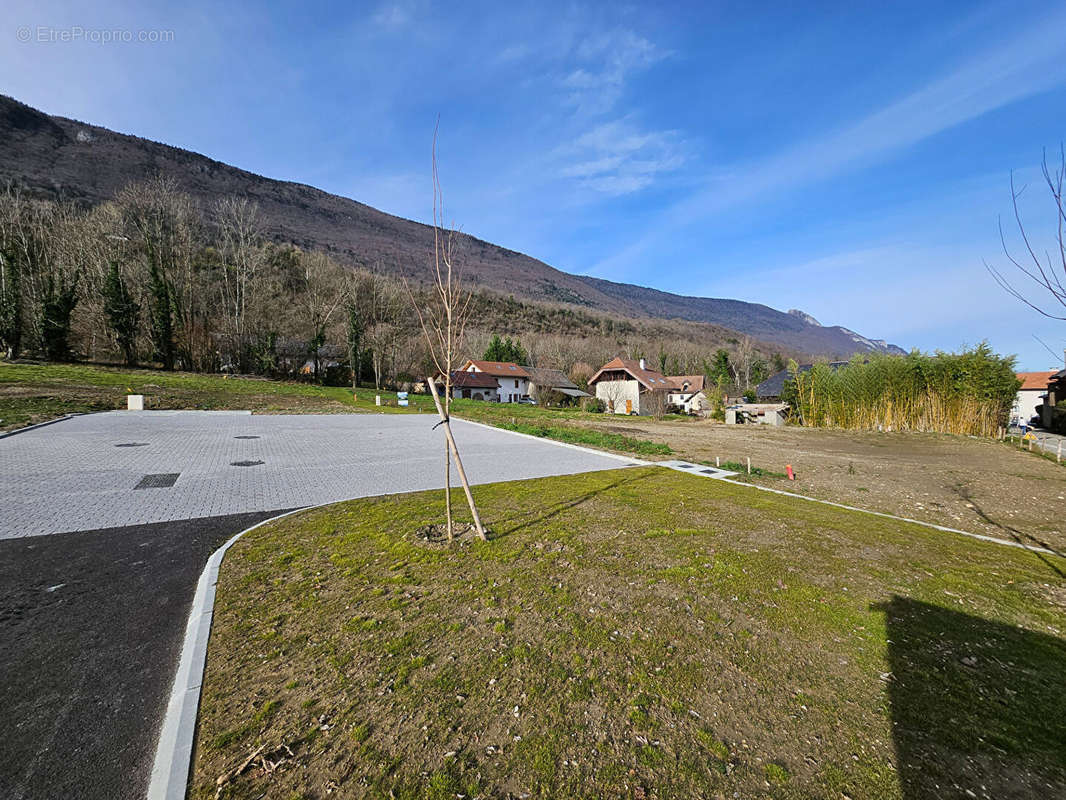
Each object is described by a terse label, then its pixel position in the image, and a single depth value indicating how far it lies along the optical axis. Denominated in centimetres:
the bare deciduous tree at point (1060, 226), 308
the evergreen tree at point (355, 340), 3881
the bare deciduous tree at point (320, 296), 3928
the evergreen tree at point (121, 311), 2816
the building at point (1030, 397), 4059
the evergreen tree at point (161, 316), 3019
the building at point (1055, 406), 2753
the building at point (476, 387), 5180
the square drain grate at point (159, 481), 687
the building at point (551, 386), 4183
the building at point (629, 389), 3794
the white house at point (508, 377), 5591
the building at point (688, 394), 4594
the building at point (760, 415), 2833
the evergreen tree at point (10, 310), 2414
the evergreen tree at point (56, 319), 2538
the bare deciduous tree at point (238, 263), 3534
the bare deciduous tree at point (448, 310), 442
